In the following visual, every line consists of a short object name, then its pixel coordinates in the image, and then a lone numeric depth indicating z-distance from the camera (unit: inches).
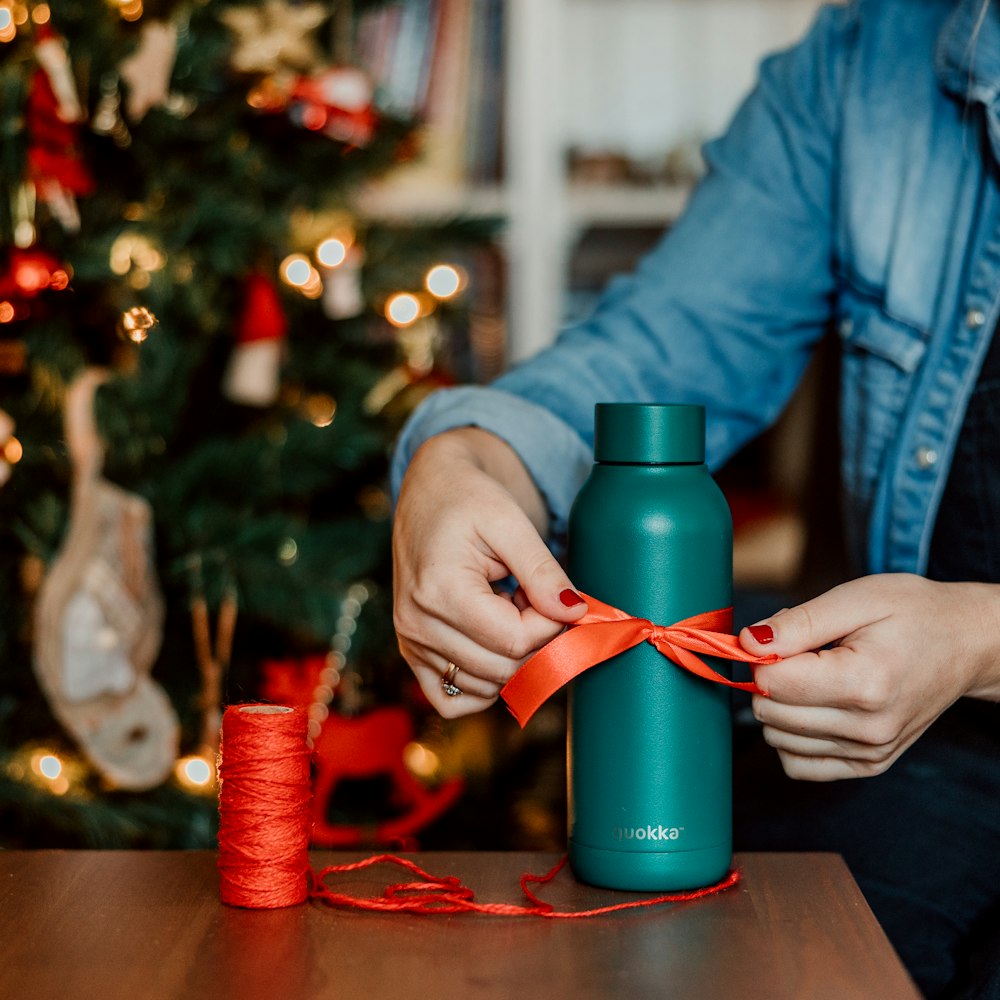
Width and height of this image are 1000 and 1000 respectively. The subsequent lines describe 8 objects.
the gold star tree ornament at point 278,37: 59.6
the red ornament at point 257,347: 52.7
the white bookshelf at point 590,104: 82.3
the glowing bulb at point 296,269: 56.0
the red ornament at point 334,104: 57.1
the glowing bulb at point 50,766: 50.2
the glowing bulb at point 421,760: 62.1
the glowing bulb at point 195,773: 52.9
